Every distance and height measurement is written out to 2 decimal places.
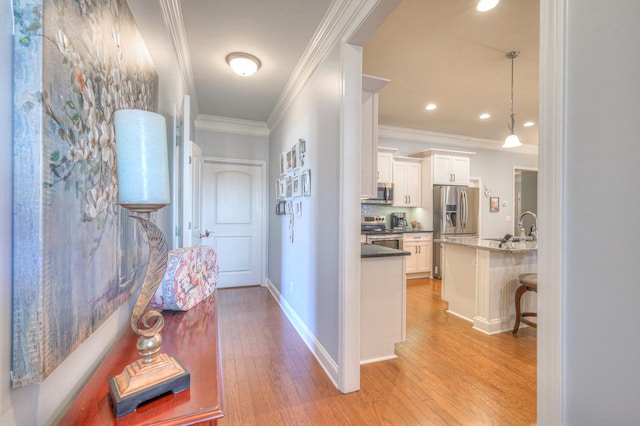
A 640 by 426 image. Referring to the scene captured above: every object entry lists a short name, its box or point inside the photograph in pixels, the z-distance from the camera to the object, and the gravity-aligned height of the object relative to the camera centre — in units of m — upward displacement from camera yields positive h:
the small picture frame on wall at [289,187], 3.20 +0.31
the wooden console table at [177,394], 0.62 -0.47
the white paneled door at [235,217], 4.32 -0.08
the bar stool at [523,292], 2.70 -0.82
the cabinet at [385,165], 4.96 +0.89
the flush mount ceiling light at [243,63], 2.54 +1.42
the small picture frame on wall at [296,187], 2.89 +0.28
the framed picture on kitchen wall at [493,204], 6.03 +0.20
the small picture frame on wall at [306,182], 2.62 +0.30
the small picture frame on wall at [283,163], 3.46 +0.65
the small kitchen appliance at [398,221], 5.39 -0.16
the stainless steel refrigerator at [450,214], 5.20 -0.02
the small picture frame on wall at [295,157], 2.95 +0.62
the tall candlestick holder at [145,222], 0.66 -0.03
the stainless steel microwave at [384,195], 5.00 +0.34
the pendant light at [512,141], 3.30 +0.91
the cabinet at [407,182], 5.22 +0.61
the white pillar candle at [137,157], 0.66 +0.13
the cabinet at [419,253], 5.12 -0.76
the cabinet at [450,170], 5.25 +0.86
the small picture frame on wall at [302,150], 2.77 +0.65
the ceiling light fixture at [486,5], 2.00 +1.57
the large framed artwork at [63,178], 0.51 +0.08
